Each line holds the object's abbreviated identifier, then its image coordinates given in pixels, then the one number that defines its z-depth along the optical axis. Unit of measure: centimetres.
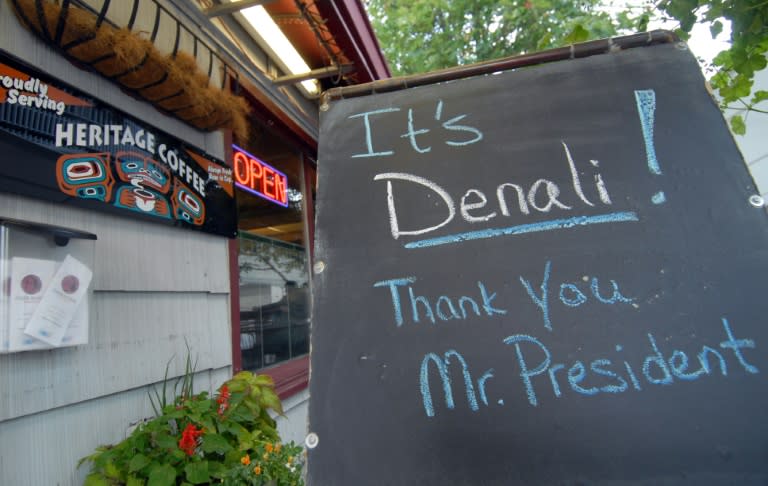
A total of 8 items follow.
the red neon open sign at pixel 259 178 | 301
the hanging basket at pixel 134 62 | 160
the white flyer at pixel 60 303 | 142
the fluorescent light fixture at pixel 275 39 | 297
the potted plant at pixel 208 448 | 150
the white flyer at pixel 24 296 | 135
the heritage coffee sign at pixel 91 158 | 149
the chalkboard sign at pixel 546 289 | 88
